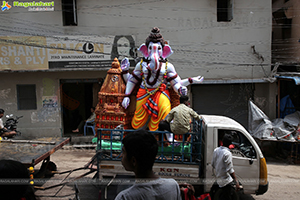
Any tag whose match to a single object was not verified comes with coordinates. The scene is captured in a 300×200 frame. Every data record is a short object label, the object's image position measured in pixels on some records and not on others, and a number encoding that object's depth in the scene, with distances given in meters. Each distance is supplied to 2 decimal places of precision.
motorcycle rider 6.87
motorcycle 9.03
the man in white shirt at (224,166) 4.00
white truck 4.44
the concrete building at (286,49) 9.66
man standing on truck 4.54
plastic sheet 8.25
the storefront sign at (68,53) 9.71
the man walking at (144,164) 1.74
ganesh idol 5.30
